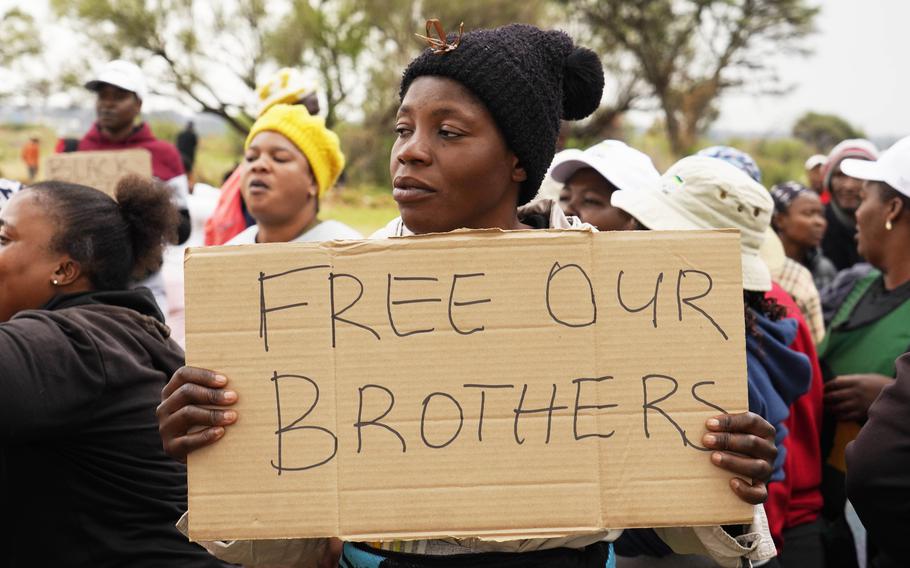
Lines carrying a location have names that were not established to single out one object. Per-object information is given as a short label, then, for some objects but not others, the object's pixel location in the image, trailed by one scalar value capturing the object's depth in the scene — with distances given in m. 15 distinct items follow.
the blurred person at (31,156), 15.31
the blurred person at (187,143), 9.81
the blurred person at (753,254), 2.86
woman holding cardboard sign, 1.80
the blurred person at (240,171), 4.70
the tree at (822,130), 34.19
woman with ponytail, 2.29
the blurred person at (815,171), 10.11
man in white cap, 5.67
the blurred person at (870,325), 3.45
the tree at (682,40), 30.33
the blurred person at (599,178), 3.53
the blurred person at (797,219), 5.84
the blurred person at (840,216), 6.99
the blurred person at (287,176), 4.21
